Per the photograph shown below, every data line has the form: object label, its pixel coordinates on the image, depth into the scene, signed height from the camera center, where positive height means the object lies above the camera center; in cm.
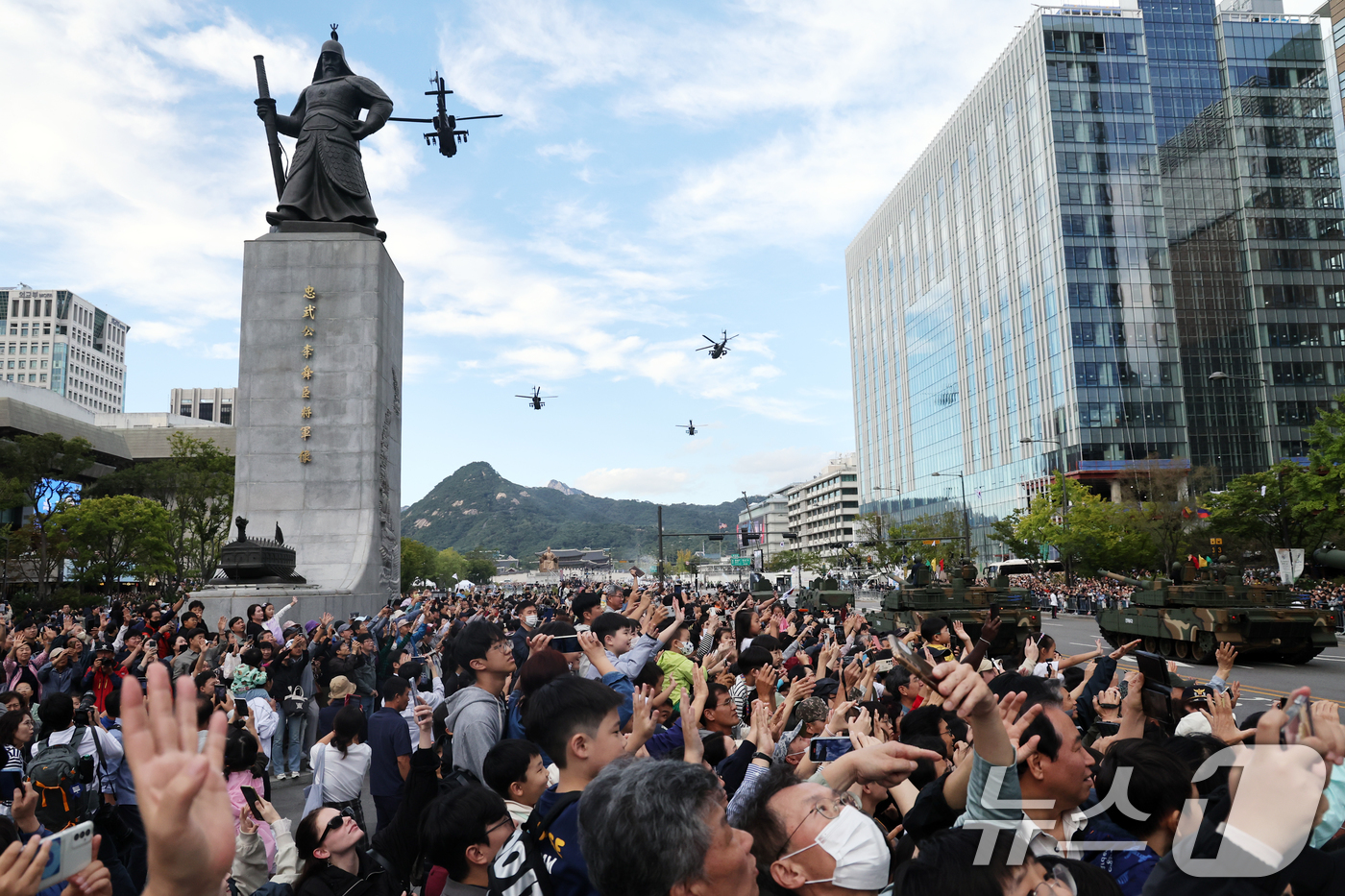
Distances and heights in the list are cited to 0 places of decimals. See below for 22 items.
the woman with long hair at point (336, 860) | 365 -122
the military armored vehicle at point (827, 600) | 2859 -140
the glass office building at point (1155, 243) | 6412 +2314
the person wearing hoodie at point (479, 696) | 476 -74
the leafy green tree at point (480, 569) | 11681 -33
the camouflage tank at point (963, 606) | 2041 -129
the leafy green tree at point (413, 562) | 7083 +58
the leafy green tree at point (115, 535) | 3666 +177
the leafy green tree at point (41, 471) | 3622 +493
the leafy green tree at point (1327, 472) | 2989 +242
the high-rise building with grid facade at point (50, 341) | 12044 +3278
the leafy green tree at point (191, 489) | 3934 +408
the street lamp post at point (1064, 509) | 4873 +234
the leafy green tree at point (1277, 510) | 3111 +133
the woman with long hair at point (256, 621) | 1280 -76
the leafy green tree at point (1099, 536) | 4669 +77
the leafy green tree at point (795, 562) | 9138 -33
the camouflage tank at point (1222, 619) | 1886 -160
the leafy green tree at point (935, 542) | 6462 +97
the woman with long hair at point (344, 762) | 552 -120
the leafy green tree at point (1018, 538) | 5443 +93
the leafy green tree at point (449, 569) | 10475 -7
